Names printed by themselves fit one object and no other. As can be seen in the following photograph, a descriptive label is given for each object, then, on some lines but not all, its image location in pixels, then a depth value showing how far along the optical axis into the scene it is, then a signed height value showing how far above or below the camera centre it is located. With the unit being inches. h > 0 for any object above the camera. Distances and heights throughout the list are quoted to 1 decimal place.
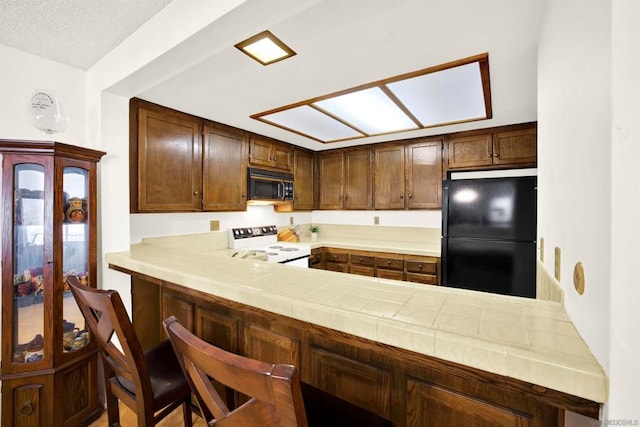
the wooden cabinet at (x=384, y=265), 114.8 -25.4
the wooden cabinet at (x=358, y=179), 140.6 +17.1
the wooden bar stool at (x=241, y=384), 18.2 -13.0
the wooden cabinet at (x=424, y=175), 121.7 +16.6
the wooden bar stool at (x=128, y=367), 35.6 -25.9
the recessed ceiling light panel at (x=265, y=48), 51.9 +33.4
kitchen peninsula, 22.7 -13.3
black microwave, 116.0 +11.3
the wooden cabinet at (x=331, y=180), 149.6 +17.4
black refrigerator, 85.4 -8.2
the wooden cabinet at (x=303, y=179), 142.2 +17.0
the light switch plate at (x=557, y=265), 34.0 -7.1
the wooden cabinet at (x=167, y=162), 82.4 +16.1
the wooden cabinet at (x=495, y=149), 103.9 +25.4
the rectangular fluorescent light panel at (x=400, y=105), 66.4 +33.4
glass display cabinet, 55.6 -14.1
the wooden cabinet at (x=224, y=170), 100.2 +16.0
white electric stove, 108.5 -16.9
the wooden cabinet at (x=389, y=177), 131.3 +16.9
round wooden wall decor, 24.9 -6.5
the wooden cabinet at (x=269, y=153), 118.6 +26.8
